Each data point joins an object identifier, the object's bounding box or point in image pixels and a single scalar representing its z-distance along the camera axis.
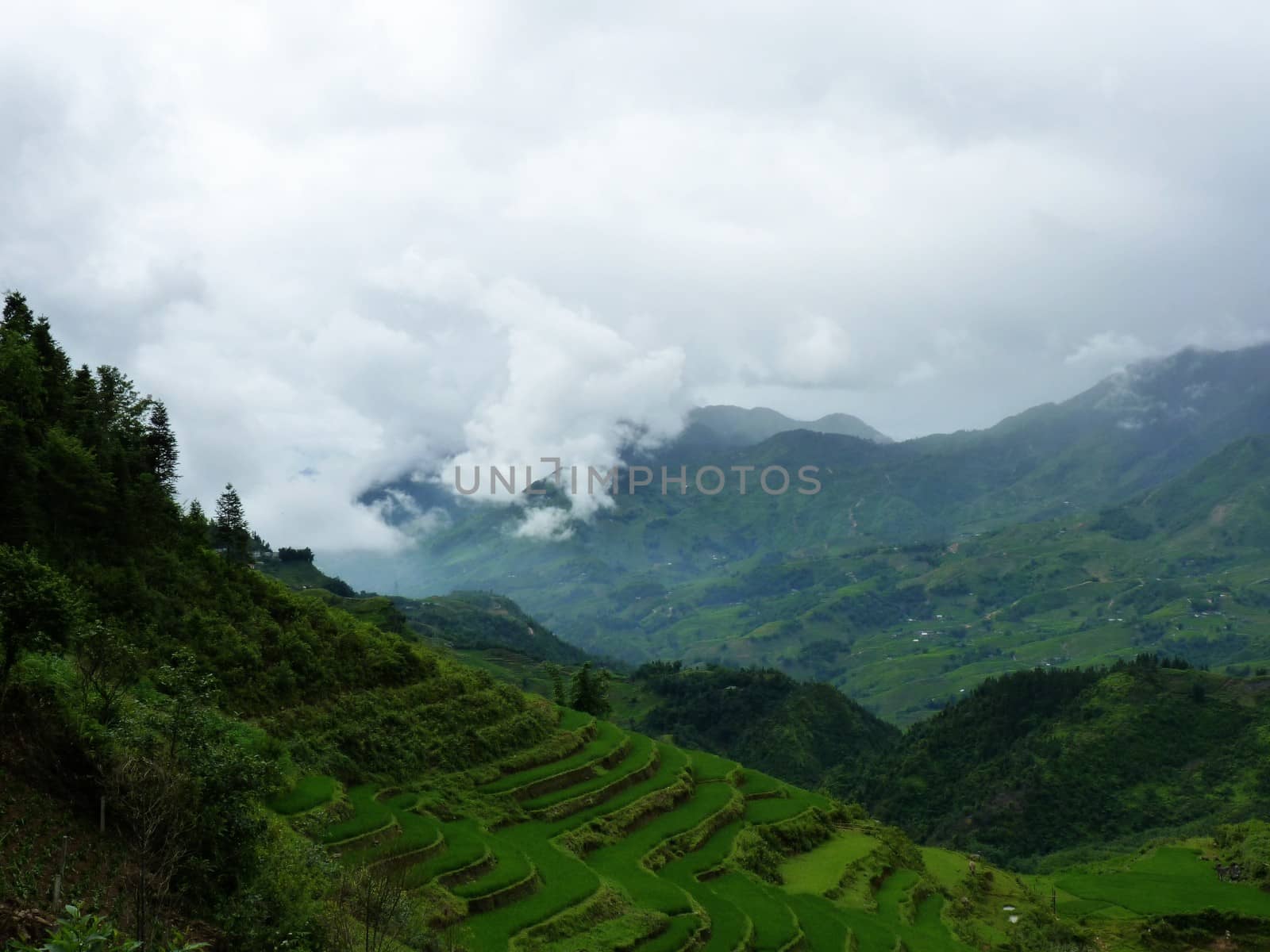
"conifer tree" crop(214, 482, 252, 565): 64.38
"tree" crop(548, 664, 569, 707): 79.70
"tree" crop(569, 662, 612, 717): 77.19
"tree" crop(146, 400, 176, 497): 49.53
